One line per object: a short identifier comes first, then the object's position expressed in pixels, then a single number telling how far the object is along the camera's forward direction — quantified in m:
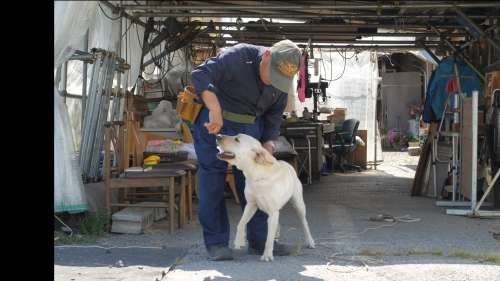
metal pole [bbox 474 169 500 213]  7.16
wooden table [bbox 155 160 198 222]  6.69
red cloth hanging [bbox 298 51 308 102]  11.00
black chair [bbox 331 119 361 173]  13.61
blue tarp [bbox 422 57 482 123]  8.92
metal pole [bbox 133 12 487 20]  7.86
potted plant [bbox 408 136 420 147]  18.44
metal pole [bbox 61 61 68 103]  7.72
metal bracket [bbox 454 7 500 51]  7.71
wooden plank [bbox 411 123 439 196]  9.48
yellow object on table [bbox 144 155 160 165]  6.86
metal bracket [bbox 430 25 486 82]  8.87
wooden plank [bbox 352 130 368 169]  14.45
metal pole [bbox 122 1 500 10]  7.23
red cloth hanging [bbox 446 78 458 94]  8.81
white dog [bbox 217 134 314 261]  4.72
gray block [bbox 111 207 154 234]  6.21
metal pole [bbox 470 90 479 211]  7.26
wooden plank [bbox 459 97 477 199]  7.79
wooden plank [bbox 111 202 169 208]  6.33
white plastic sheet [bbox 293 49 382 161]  14.96
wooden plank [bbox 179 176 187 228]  6.54
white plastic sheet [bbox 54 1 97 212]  5.68
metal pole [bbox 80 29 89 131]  7.32
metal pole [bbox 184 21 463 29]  9.35
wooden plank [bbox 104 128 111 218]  6.34
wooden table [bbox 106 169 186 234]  6.29
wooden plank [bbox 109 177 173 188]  6.30
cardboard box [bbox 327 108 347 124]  14.61
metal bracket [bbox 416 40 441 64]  10.07
